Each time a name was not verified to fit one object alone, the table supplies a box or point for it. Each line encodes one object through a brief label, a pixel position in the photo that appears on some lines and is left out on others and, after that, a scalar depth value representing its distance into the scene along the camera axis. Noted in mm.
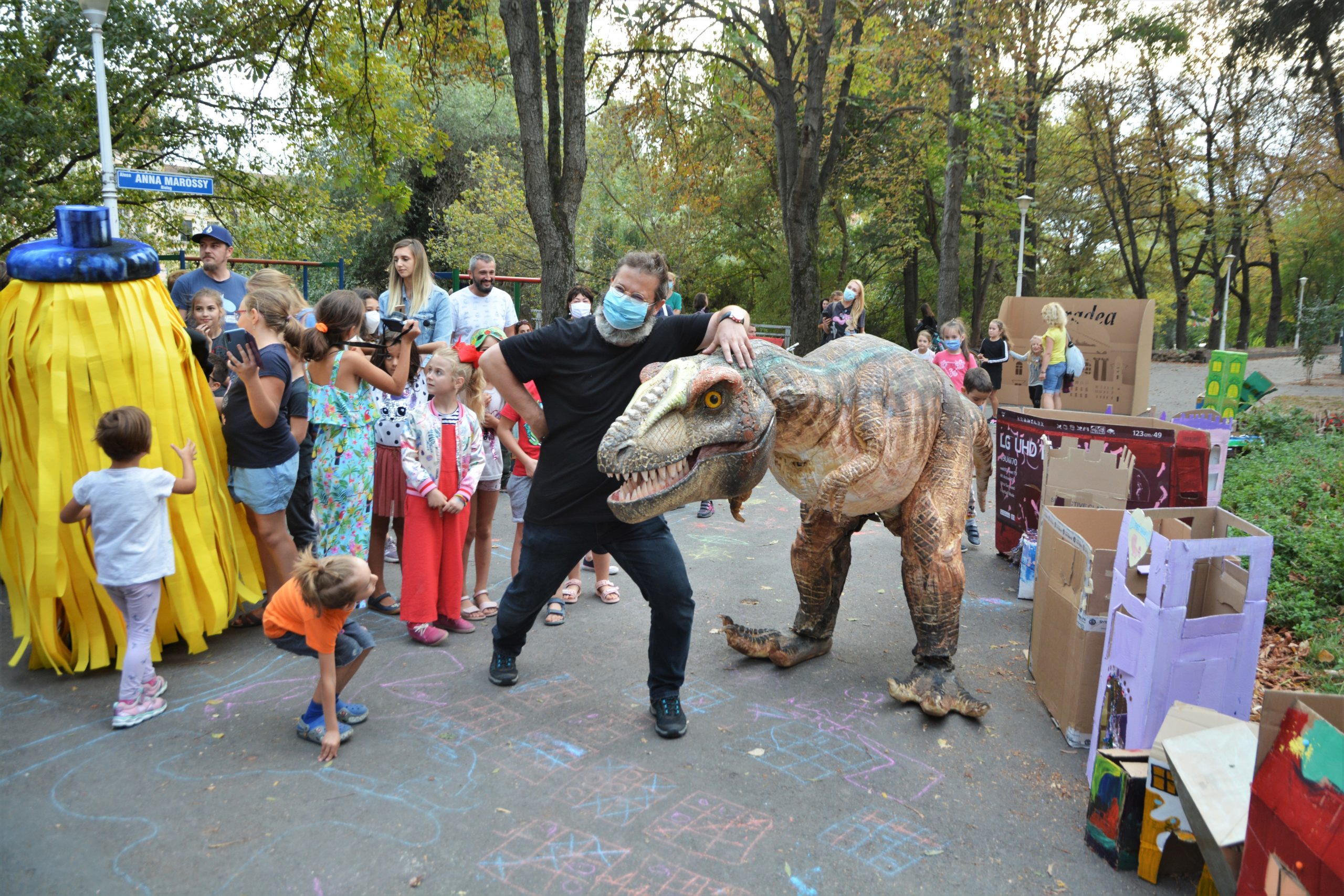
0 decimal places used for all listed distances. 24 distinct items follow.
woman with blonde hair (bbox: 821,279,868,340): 10305
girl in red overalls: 4297
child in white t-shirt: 3443
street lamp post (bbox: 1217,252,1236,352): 25203
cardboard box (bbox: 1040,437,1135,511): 4895
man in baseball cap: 5734
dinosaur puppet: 3029
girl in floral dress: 4336
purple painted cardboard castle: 2744
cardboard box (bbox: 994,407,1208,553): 4680
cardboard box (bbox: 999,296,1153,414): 10539
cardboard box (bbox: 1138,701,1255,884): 2500
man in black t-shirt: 3416
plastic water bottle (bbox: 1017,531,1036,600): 5137
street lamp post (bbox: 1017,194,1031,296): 16562
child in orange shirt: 3049
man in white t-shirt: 6520
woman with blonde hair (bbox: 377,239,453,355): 5469
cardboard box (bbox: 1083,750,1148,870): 2617
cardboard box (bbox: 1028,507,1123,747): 3320
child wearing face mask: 8070
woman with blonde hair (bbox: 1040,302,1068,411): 10273
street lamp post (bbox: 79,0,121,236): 7305
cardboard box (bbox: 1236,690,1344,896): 1763
